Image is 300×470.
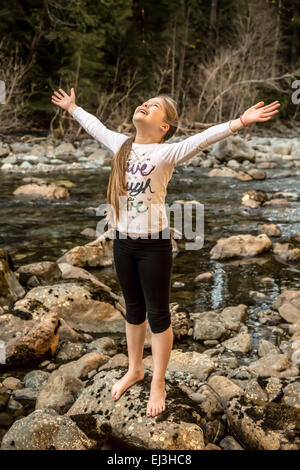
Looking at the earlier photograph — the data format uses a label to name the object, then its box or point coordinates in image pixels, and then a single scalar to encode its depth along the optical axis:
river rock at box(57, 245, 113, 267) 5.86
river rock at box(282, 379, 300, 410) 2.86
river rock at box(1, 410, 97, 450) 2.40
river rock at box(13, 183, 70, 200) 9.82
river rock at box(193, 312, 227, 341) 4.04
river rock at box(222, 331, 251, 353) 3.85
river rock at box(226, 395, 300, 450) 2.46
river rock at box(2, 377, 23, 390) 3.25
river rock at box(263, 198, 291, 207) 9.43
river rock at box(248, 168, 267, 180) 12.49
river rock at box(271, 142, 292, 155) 17.52
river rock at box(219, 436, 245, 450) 2.57
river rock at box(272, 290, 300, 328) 4.39
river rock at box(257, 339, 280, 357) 3.75
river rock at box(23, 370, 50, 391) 3.29
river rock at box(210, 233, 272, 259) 6.32
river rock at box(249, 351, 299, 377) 3.38
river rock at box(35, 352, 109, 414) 2.98
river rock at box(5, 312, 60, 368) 3.52
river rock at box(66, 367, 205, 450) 2.41
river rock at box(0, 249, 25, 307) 4.56
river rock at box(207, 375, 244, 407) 2.98
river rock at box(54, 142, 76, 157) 16.23
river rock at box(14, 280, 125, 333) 4.24
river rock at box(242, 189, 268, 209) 9.42
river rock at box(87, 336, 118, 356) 3.79
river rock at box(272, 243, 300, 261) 6.21
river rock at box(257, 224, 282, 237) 7.36
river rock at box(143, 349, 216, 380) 3.37
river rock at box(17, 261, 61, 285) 5.19
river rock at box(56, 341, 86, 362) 3.68
